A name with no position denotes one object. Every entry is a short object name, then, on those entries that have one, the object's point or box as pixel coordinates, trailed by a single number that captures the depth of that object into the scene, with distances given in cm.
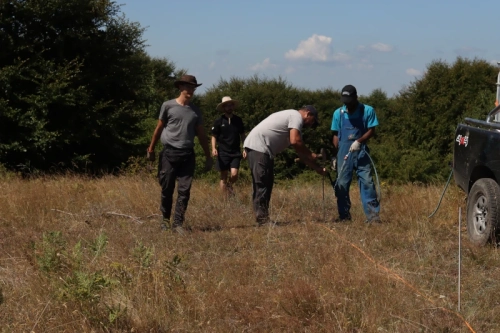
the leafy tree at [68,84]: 1830
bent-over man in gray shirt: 845
